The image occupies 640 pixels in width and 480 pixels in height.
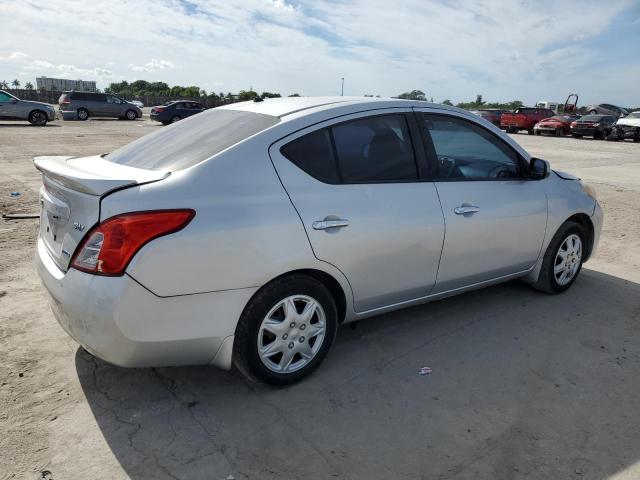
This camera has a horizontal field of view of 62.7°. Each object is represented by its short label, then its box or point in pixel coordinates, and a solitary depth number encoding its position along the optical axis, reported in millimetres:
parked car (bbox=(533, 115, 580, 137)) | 29203
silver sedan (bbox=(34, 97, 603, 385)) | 2521
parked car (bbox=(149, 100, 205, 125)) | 29719
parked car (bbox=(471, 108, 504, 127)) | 32812
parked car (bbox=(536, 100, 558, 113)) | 54081
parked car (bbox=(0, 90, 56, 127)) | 23953
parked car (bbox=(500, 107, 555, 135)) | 31453
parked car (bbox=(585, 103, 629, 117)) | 36719
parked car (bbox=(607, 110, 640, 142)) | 26453
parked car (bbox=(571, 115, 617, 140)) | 27391
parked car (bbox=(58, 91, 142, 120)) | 30422
